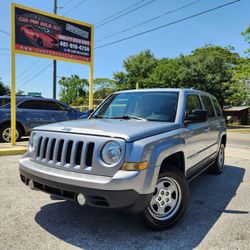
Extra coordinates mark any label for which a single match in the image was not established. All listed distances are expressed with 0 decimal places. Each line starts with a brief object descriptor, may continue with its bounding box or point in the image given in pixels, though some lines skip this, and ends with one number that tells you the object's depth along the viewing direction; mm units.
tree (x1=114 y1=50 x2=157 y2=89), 31547
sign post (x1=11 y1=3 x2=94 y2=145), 8750
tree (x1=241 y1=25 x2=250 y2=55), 25134
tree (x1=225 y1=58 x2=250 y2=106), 25078
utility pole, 21062
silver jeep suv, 2838
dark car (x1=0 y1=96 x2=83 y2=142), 9953
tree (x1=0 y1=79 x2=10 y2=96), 45353
